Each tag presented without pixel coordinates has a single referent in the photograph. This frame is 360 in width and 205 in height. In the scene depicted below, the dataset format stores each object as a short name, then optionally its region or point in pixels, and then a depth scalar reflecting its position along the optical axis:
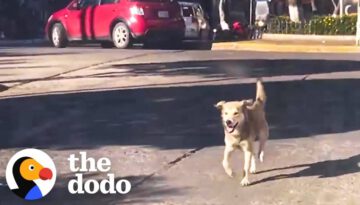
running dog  6.85
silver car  23.81
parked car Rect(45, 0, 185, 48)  21.27
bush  24.94
